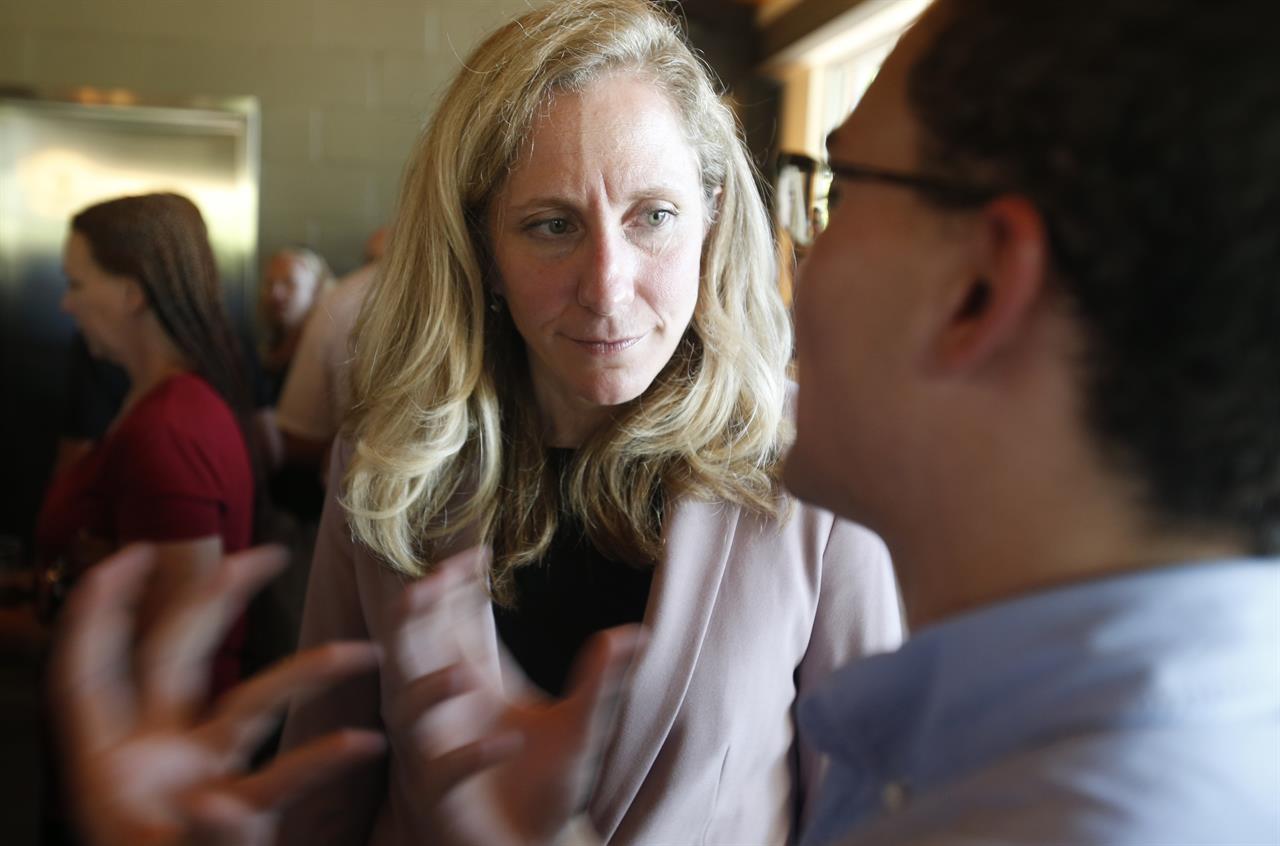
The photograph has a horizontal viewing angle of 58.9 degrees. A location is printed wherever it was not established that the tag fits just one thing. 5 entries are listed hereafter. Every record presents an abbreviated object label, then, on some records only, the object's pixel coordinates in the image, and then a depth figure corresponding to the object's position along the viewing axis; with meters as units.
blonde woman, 1.31
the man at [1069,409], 0.59
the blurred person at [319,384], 3.20
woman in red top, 2.13
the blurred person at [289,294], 4.75
